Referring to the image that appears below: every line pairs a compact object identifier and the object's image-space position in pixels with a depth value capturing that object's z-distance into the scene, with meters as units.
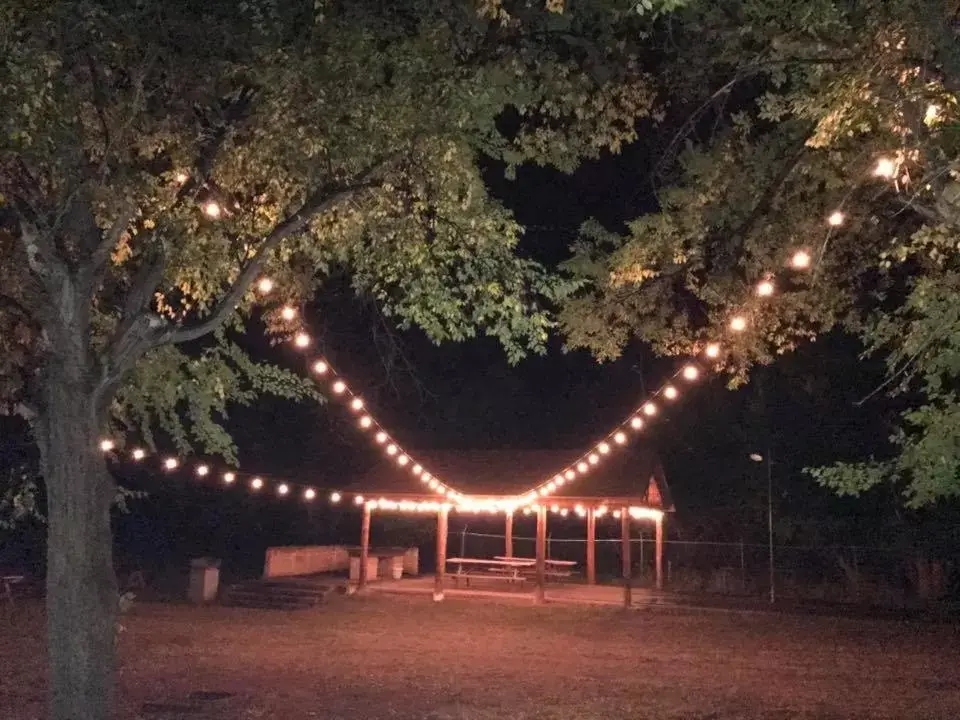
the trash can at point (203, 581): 19.17
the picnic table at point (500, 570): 21.58
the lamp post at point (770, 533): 20.90
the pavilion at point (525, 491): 19.86
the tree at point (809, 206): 7.62
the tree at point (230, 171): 7.26
